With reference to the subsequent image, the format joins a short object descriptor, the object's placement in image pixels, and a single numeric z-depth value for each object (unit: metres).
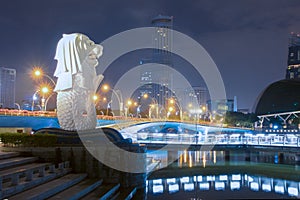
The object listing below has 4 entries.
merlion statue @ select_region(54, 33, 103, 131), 22.55
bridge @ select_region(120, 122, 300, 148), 33.69
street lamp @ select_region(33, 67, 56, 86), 35.02
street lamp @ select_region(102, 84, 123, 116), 59.03
